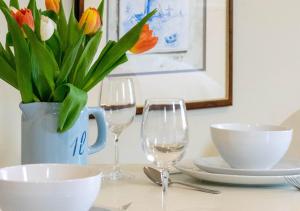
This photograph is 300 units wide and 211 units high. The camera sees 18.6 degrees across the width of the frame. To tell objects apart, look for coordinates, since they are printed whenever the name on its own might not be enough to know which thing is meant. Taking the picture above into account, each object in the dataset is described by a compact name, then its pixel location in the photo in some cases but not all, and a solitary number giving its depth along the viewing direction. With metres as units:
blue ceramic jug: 1.87
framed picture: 2.59
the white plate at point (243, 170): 2.02
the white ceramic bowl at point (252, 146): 2.04
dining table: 1.78
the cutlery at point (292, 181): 1.97
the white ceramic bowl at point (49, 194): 1.42
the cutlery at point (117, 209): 1.60
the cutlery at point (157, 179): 1.94
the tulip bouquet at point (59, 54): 1.83
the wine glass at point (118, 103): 2.12
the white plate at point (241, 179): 1.97
